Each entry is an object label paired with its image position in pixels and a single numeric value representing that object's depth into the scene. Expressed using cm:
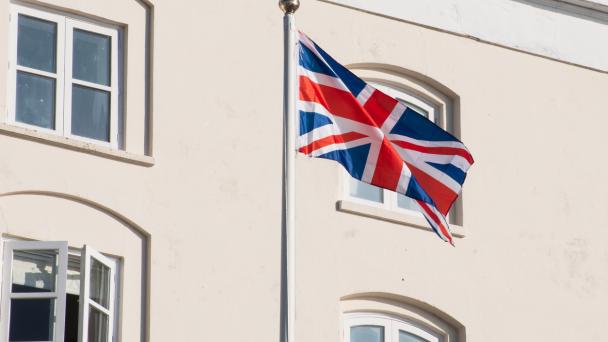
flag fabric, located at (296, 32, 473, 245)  1898
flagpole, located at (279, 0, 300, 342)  1814
